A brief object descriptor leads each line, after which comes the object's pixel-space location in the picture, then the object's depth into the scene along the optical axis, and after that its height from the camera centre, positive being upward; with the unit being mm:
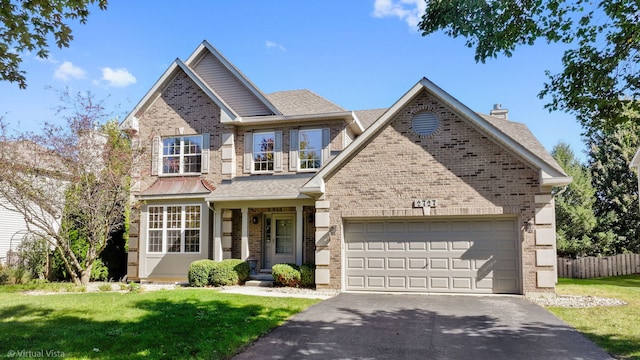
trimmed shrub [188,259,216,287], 16109 -1858
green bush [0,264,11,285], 17938 -2148
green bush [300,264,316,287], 15664 -1966
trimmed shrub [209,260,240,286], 16047 -1939
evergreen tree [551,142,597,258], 25375 +24
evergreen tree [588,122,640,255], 27000 +1850
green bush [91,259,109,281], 19062 -2128
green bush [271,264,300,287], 15500 -1872
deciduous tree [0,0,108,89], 6133 +2688
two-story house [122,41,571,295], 13578 +994
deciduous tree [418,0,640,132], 7930 +3346
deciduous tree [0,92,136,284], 16078 +1469
